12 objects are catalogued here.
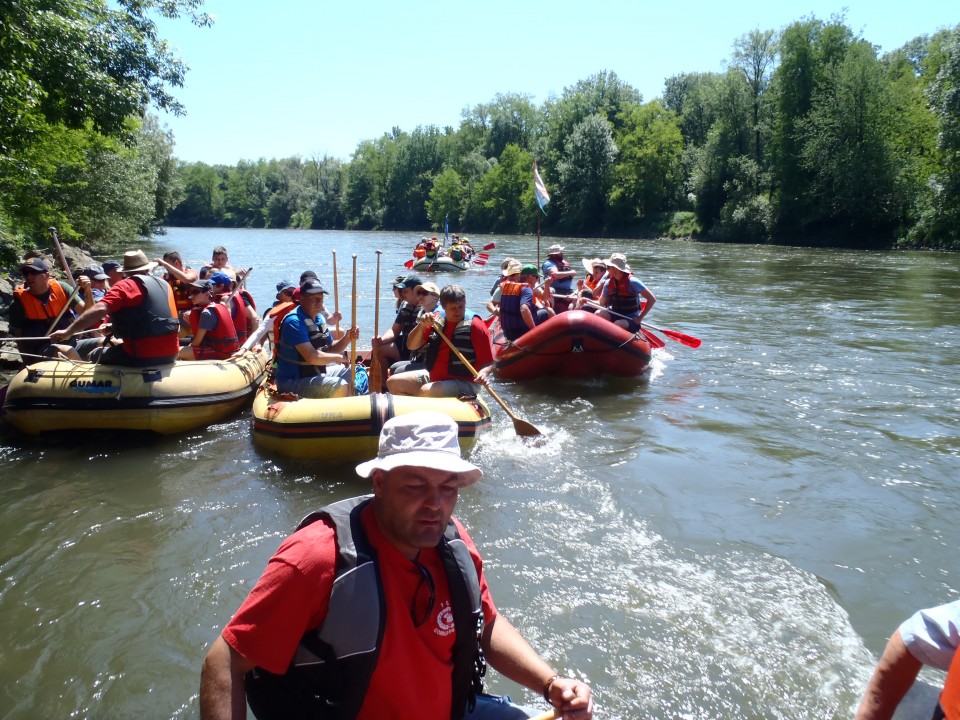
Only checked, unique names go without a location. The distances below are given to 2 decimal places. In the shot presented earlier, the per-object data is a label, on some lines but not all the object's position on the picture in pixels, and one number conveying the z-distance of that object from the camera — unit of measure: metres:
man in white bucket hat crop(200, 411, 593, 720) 1.69
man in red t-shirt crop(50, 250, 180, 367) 6.14
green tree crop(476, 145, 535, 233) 61.38
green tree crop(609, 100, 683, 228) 48.91
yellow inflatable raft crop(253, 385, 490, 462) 5.74
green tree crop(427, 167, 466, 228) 69.31
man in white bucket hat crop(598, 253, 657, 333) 9.62
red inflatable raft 8.81
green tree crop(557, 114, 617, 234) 52.12
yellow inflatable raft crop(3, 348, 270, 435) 6.20
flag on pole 13.66
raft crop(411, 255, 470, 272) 24.47
